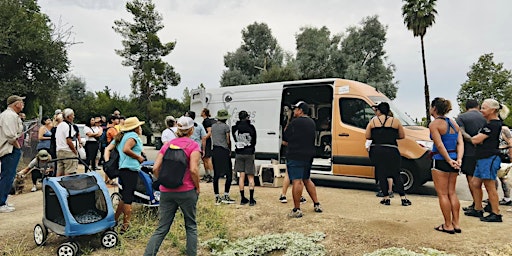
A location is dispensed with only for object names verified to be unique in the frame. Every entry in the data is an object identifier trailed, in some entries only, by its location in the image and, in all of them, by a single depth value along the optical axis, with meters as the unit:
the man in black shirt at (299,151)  6.11
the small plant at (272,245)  4.82
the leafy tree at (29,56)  14.77
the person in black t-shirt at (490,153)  5.61
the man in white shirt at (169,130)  8.15
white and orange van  8.09
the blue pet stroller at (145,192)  6.13
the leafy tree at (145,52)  30.70
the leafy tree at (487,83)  35.03
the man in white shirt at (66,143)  7.66
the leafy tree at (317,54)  33.47
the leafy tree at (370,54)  32.88
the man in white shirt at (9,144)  6.66
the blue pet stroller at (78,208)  5.04
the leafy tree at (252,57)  38.38
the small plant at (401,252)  4.30
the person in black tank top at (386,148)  6.79
